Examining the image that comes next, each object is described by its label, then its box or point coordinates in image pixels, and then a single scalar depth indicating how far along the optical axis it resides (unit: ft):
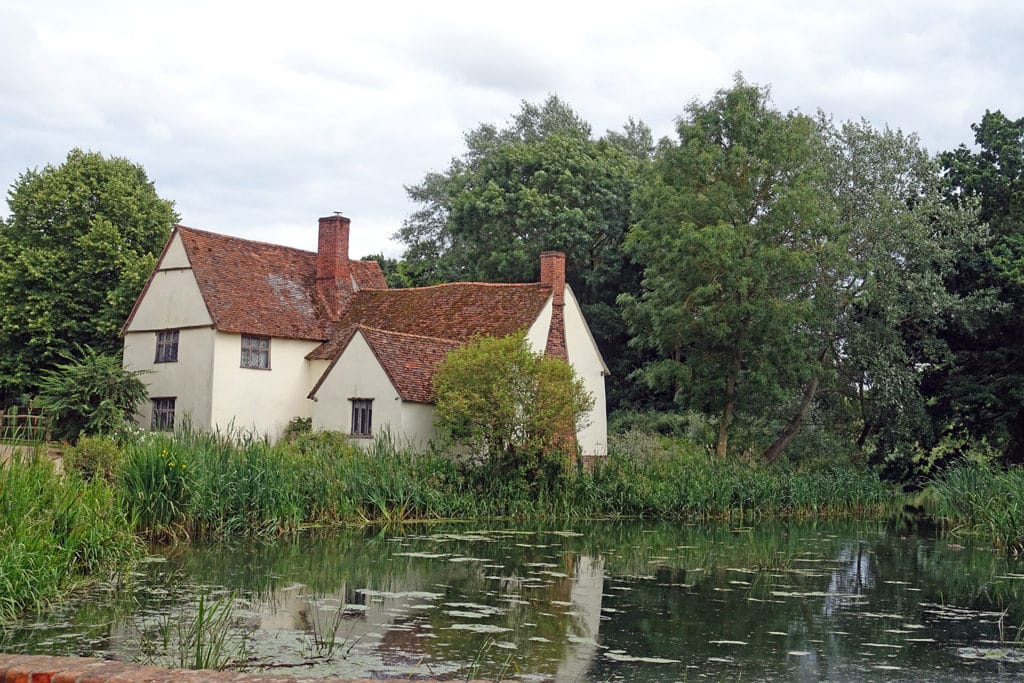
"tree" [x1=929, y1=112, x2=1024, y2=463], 127.75
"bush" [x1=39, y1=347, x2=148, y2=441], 106.63
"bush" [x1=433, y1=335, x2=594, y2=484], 97.25
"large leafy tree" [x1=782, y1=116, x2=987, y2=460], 126.41
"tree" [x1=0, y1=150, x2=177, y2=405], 146.82
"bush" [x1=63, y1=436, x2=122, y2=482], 70.79
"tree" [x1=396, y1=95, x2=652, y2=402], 160.76
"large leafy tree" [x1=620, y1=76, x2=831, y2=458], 124.88
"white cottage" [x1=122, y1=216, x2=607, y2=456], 115.55
